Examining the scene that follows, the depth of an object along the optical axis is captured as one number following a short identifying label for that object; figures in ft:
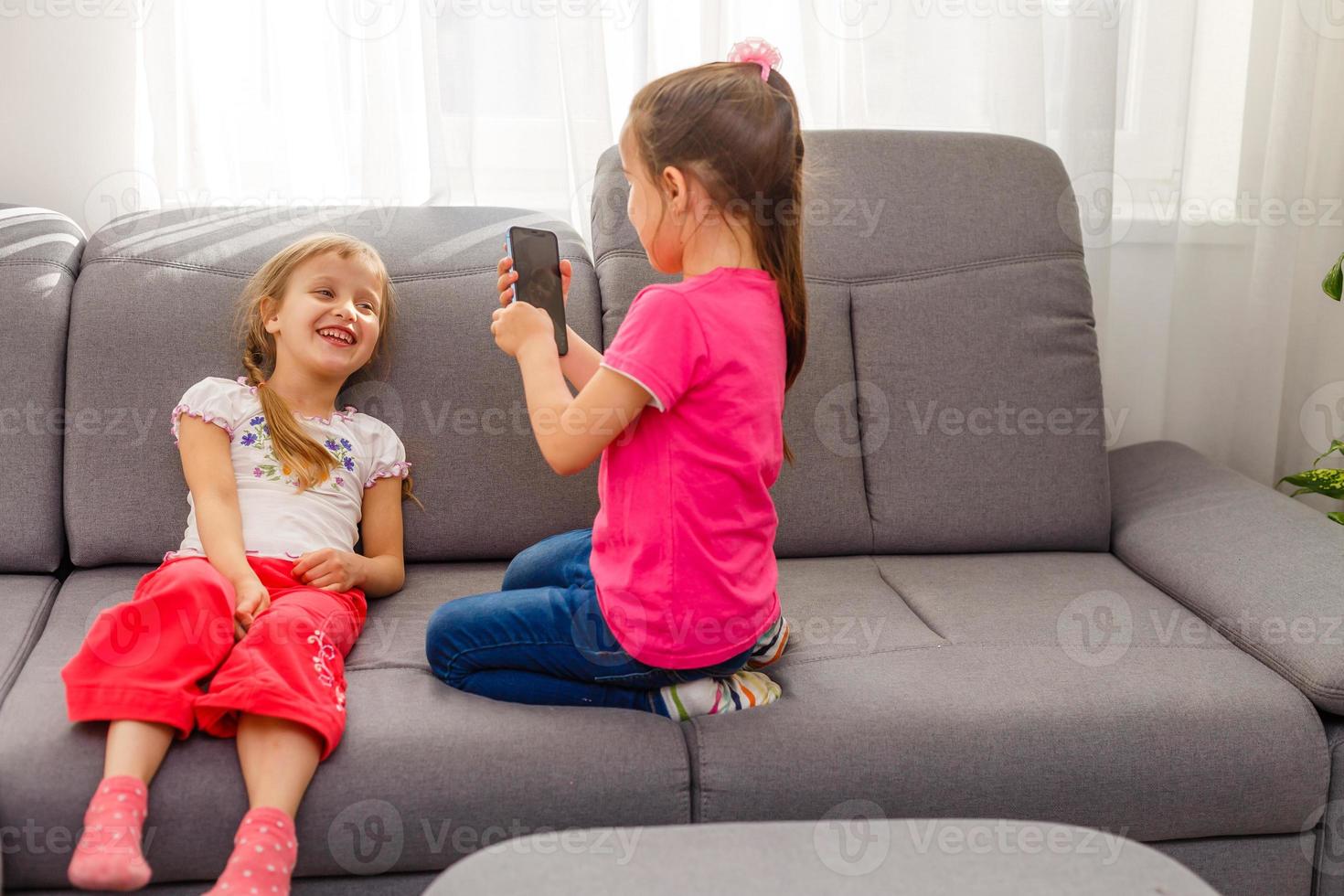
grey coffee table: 3.13
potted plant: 7.03
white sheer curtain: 7.01
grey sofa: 4.22
